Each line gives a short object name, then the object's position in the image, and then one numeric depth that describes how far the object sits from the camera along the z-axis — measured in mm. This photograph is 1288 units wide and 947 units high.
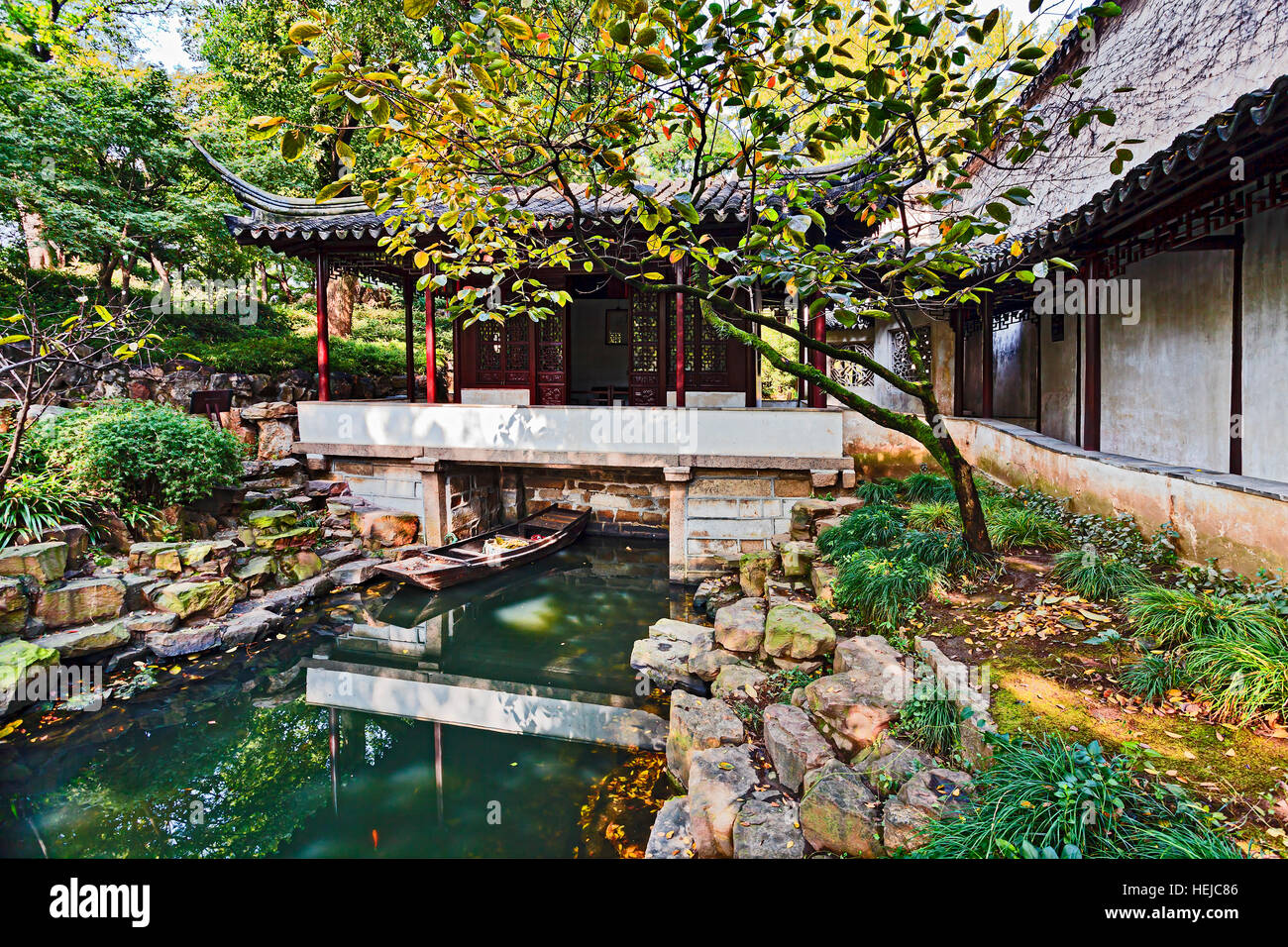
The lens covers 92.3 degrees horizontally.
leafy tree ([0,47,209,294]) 8852
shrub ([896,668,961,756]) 3305
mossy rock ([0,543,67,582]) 5727
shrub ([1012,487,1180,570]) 4402
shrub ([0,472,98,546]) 6109
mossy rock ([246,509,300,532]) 8039
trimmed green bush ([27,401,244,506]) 6703
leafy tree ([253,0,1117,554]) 2703
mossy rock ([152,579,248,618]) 6398
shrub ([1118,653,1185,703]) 3049
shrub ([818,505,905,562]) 6062
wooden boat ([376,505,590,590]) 7910
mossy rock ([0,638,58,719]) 5027
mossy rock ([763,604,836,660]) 4789
